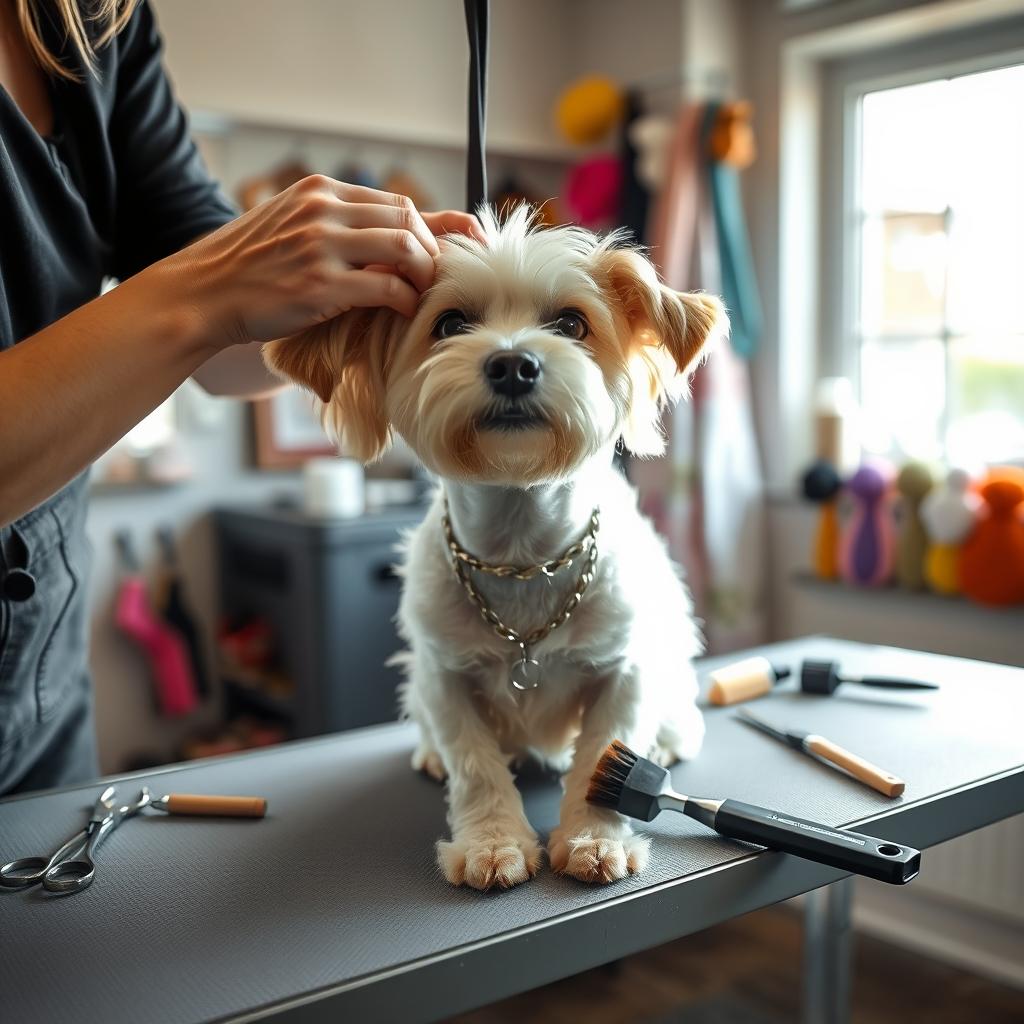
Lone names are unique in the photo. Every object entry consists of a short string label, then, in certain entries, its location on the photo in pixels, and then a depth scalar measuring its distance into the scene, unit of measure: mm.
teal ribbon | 2486
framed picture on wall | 2730
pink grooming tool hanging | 2518
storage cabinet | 2289
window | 2389
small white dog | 803
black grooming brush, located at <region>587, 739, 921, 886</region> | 727
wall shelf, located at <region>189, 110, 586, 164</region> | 2525
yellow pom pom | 2697
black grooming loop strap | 926
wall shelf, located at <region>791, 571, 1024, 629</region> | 2188
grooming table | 653
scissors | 796
